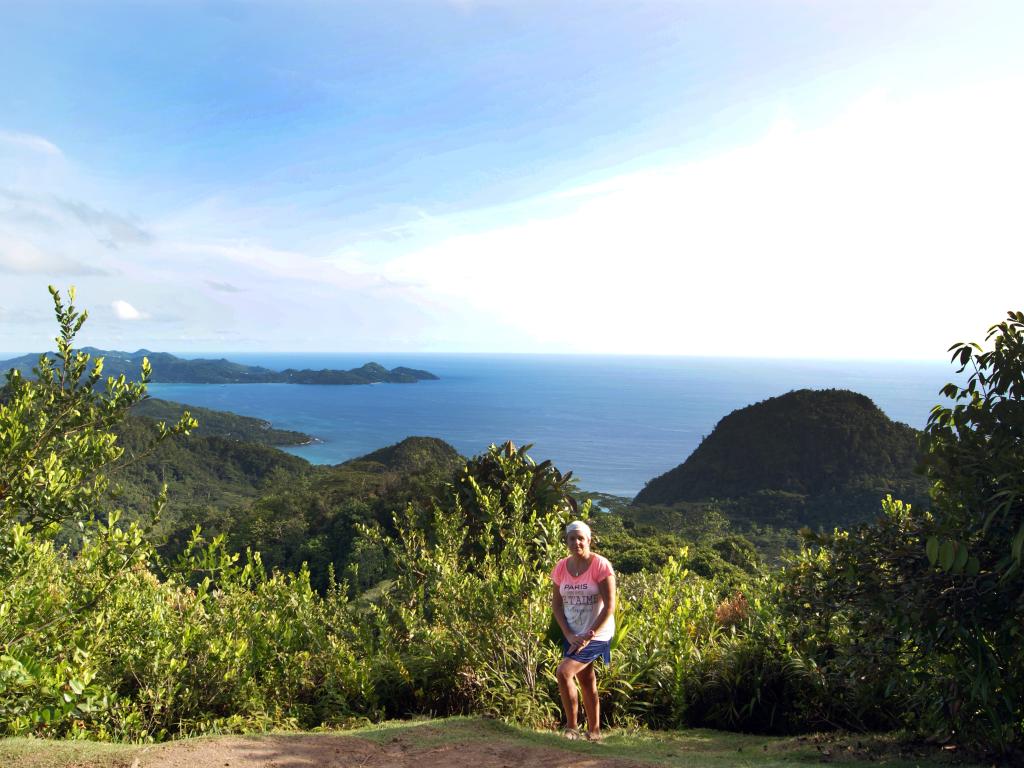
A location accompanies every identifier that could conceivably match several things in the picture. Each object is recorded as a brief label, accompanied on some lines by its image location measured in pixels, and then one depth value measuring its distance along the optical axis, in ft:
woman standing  16.20
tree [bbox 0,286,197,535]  12.64
